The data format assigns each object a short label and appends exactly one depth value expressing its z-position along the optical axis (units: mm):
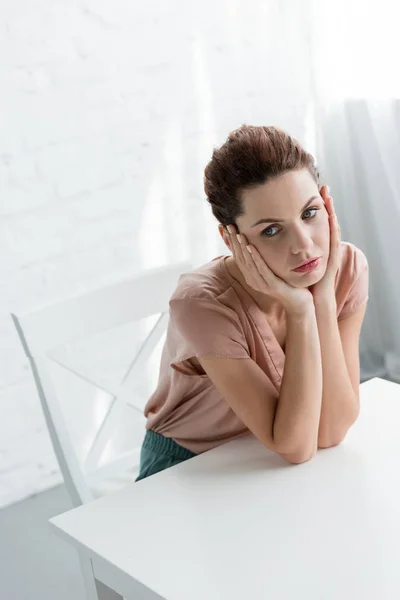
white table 2114
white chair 2719
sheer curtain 4199
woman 2448
